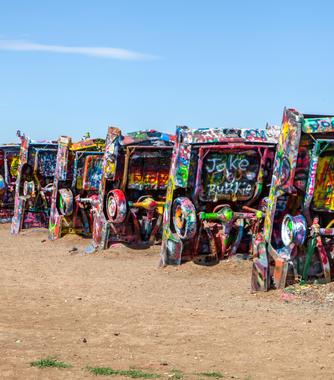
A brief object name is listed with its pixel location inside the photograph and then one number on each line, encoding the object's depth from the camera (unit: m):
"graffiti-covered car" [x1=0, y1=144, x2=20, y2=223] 25.86
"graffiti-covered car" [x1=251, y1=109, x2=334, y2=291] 11.92
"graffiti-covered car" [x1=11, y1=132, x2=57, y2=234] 22.94
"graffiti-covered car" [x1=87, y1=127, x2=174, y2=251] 17.52
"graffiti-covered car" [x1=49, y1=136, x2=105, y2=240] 20.20
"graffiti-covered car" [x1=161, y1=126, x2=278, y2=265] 14.79
